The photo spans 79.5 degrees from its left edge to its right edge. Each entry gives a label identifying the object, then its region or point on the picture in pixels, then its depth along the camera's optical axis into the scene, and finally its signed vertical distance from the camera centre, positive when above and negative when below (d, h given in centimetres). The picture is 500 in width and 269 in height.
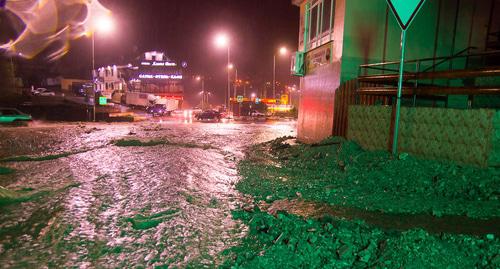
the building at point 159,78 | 8694 +618
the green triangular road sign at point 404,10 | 738 +243
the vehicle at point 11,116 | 2293 -172
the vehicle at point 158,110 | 4506 -162
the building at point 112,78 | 8006 +530
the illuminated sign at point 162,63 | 8988 +1066
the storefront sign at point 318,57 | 1299 +229
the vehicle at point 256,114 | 4744 -182
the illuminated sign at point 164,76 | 8775 +669
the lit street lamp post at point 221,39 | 3108 +652
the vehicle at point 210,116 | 3816 -184
